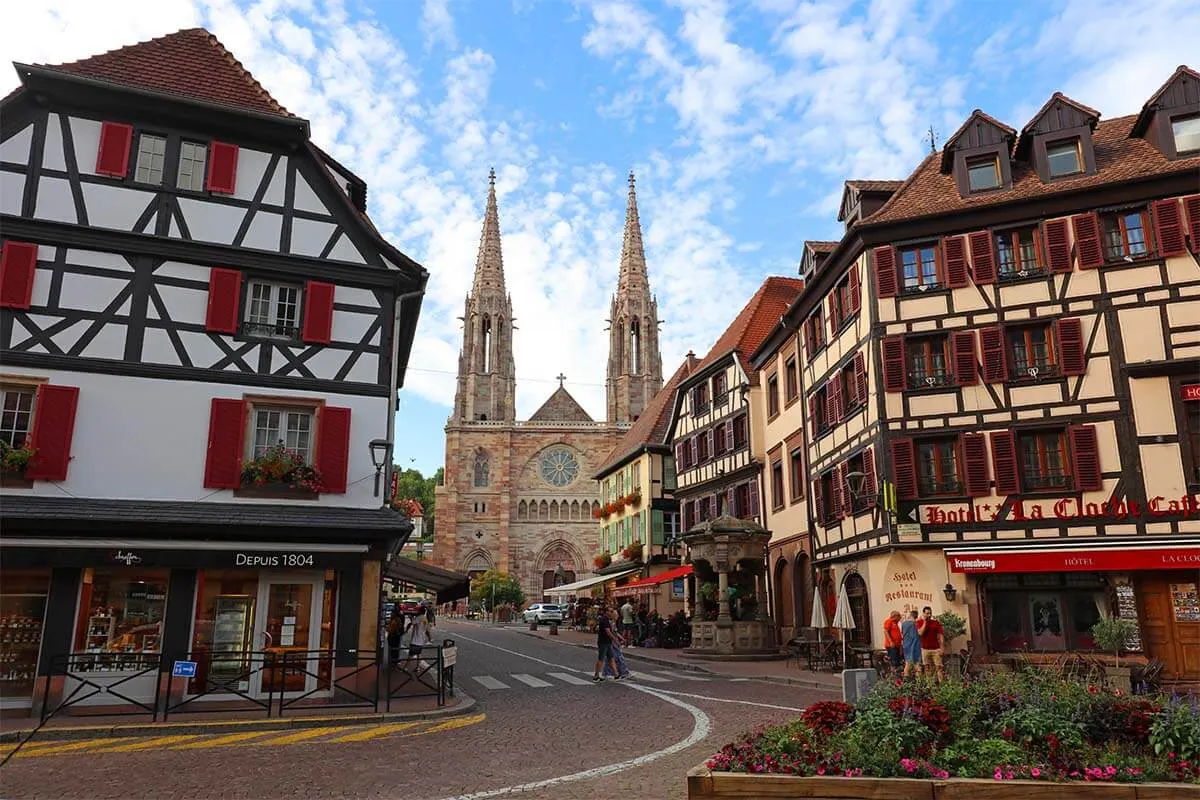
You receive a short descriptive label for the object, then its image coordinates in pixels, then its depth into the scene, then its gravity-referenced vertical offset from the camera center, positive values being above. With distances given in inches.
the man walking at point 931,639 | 601.6 -31.1
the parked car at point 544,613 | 2005.3 -44.9
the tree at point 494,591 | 2672.2 +10.9
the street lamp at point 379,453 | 594.2 +97.2
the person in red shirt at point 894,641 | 645.3 -34.8
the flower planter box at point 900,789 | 240.4 -55.4
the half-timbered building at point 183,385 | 526.9 +138.7
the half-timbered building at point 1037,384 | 668.1 +173.3
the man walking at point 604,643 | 710.6 -39.9
